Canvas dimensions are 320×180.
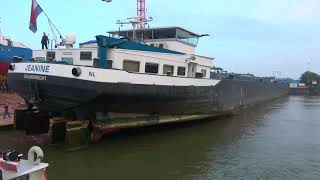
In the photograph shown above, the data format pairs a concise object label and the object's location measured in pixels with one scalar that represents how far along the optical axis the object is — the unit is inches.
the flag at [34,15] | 390.2
